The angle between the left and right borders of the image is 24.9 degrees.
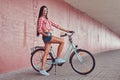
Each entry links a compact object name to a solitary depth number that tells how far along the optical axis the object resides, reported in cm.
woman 575
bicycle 575
